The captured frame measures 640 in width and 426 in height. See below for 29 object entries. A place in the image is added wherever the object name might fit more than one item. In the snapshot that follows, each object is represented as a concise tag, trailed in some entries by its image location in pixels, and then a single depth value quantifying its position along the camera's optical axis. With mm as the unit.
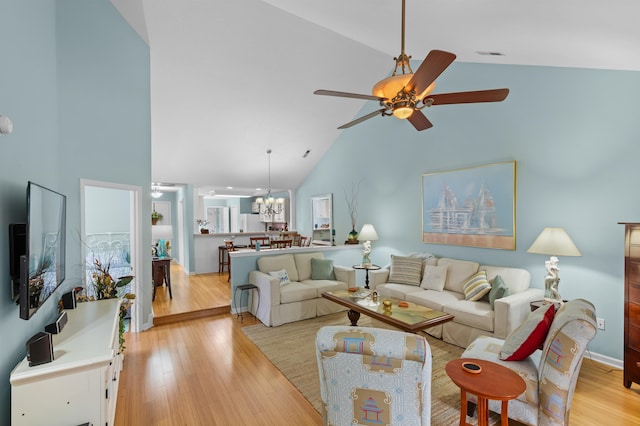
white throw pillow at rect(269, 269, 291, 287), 4641
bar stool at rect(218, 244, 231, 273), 7852
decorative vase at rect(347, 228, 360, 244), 6259
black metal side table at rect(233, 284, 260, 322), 4633
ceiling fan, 2072
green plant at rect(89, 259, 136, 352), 3229
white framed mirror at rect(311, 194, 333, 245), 7512
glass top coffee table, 3002
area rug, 2496
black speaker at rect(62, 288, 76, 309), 2789
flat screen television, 1733
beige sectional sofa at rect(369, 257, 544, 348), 3262
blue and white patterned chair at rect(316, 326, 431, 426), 1558
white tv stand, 1657
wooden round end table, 1751
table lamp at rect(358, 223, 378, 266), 5609
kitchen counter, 7661
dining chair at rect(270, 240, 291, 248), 6752
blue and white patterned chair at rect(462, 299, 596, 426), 1877
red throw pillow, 2133
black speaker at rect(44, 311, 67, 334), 2154
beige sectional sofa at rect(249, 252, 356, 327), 4316
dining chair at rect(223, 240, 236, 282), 7184
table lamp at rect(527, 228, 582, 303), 3146
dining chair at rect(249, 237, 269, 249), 7253
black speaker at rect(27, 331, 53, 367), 1724
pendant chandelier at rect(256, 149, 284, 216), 8062
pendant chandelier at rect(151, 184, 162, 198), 8173
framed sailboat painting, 4062
